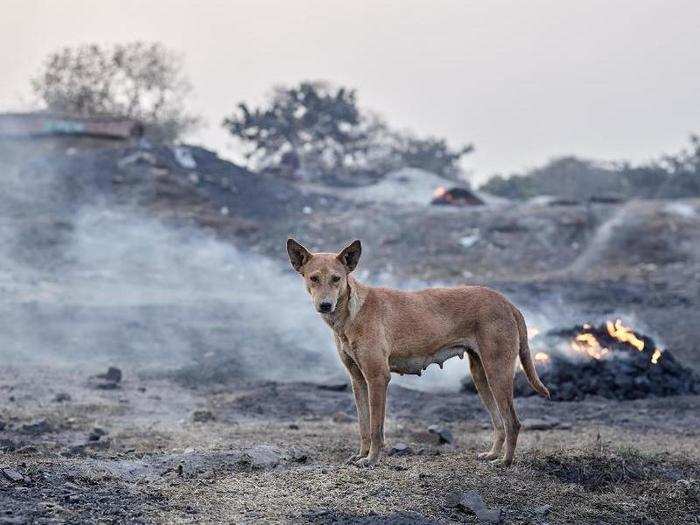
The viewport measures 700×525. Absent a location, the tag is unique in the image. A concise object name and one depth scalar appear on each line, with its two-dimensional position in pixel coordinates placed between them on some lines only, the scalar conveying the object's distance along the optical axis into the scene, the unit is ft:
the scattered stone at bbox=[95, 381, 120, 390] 39.34
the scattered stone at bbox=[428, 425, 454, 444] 28.66
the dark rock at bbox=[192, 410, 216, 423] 33.60
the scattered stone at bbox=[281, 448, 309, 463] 23.98
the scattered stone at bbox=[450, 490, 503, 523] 18.66
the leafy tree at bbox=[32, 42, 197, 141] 175.11
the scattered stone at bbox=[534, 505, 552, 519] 19.34
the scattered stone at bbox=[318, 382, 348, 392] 41.01
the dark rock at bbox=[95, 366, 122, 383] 40.91
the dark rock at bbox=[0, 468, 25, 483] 19.07
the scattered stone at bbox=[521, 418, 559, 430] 32.65
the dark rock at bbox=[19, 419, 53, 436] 28.76
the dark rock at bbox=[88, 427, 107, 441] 28.48
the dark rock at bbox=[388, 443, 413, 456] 25.64
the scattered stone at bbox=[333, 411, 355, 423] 34.30
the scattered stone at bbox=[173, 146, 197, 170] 115.24
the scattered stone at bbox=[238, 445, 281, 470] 23.02
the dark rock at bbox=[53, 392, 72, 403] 35.90
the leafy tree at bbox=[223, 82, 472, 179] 178.29
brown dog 22.71
